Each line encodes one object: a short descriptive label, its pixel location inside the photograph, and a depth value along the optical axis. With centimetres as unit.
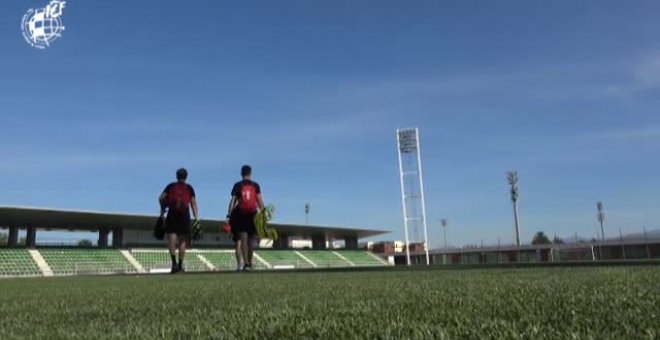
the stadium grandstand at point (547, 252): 4672
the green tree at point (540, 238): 11602
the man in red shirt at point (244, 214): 886
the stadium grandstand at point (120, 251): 3628
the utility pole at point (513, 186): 7262
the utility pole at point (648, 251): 4421
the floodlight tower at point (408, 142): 5178
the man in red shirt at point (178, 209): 856
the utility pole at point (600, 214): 9419
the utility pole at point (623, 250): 4657
